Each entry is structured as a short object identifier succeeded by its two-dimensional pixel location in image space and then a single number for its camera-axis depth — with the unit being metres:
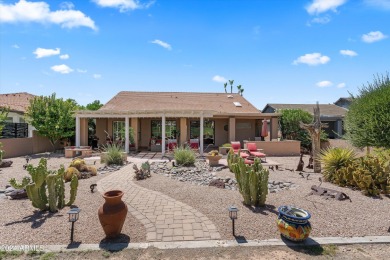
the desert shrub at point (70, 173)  9.38
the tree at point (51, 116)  17.39
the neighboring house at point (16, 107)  18.12
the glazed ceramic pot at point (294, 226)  4.65
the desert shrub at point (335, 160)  9.29
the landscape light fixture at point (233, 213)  4.88
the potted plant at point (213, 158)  12.85
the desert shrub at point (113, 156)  12.77
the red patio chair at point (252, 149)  14.55
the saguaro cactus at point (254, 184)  6.32
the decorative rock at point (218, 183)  8.55
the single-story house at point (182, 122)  19.22
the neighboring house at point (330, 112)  29.19
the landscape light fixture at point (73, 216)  4.69
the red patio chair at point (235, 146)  15.50
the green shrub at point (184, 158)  12.29
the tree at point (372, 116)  6.48
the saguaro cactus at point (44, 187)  5.87
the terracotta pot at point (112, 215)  4.73
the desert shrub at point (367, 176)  7.70
